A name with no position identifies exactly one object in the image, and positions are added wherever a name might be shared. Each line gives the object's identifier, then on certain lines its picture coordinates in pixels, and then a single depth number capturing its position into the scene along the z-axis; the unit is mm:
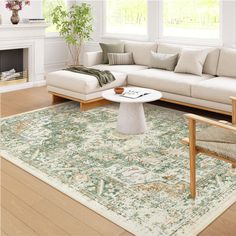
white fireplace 5941
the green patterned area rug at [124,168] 2541
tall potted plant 6887
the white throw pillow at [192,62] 5105
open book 4148
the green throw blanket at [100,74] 5030
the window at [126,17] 6590
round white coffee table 4098
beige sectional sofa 4508
